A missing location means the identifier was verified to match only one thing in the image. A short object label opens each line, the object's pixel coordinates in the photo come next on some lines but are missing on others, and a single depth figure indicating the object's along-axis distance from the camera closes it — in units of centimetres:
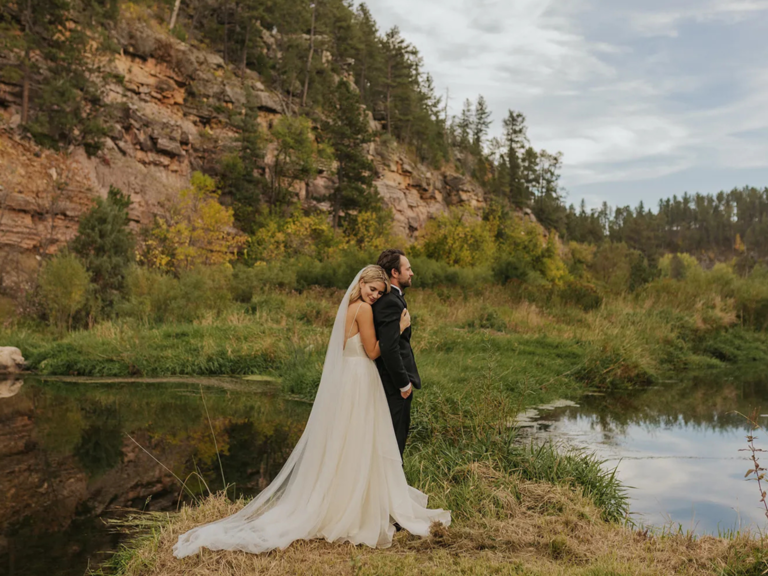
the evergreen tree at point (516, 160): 6975
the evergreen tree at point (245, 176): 3553
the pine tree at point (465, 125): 7169
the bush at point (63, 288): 1599
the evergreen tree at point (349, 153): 3994
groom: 467
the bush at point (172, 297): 1622
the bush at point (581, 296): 1995
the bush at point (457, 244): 3366
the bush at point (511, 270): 2404
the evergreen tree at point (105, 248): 1786
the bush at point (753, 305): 2112
